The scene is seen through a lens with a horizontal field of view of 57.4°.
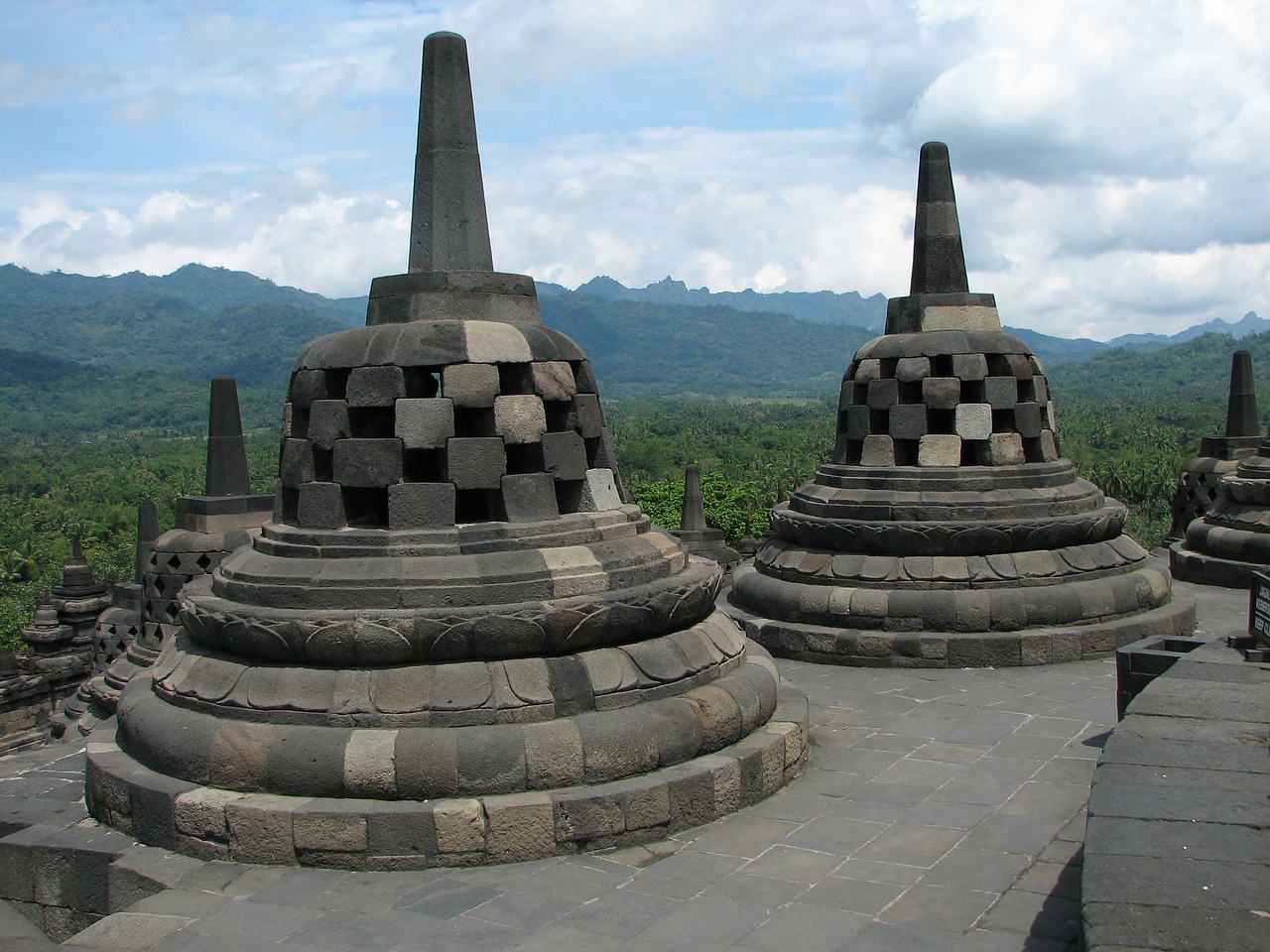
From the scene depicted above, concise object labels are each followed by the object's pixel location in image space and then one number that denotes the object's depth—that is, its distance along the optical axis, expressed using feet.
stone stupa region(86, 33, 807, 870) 16.69
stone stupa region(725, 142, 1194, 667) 29.22
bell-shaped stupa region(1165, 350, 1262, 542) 49.26
